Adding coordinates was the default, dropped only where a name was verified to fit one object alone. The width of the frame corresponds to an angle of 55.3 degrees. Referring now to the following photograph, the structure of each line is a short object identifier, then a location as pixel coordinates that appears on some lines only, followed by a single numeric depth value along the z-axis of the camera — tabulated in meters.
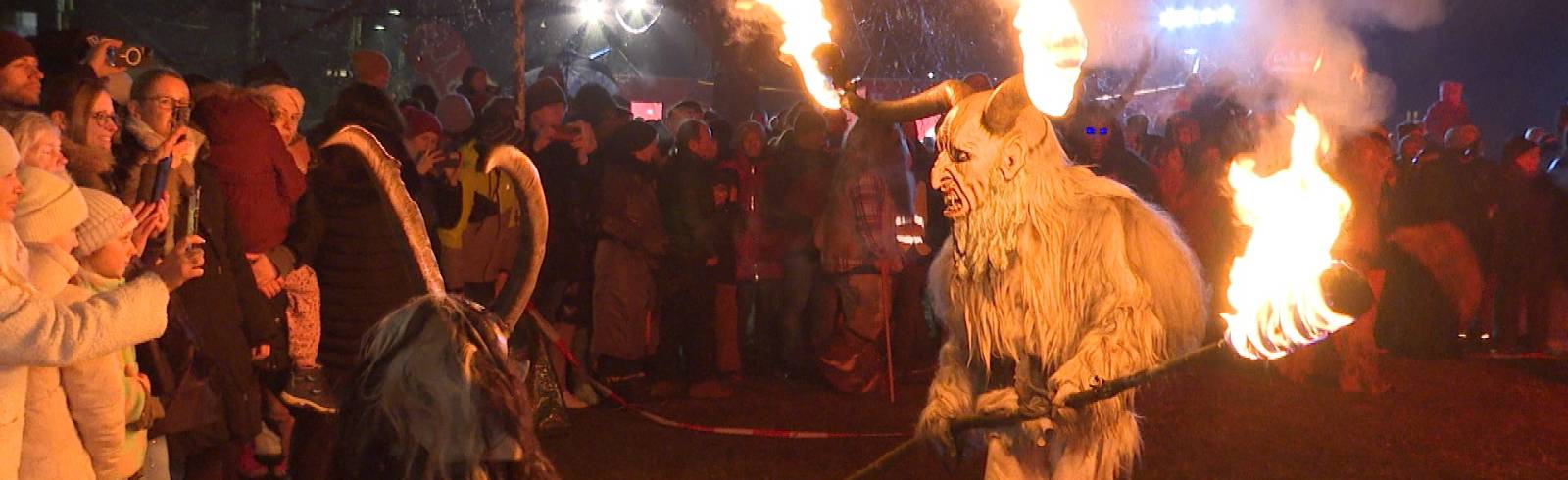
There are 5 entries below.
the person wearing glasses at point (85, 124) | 5.33
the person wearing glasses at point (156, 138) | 5.63
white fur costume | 5.19
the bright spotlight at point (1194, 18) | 14.51
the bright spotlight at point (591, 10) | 25.53
